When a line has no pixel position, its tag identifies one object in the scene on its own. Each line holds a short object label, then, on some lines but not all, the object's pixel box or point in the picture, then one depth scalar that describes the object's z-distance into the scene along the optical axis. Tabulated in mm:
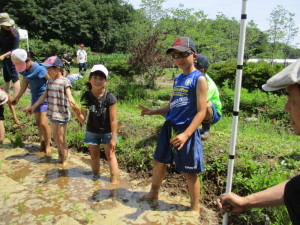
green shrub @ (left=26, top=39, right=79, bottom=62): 30625
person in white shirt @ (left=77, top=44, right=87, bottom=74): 17562
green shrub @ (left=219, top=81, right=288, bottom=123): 7396
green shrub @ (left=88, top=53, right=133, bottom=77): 13757
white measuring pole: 2354
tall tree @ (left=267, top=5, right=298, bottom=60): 17625
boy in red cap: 2801
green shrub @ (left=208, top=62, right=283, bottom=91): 10109
